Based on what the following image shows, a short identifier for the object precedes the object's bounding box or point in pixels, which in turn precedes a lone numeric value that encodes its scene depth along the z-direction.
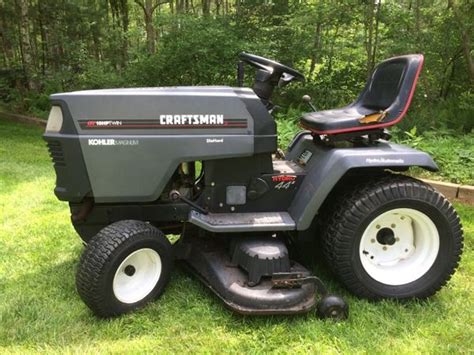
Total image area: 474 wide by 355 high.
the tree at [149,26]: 10.52
